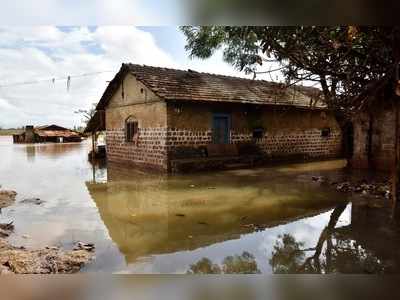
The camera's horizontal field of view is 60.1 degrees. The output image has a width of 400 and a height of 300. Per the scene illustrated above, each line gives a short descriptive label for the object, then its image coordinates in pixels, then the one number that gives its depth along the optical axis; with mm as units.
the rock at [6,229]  5891
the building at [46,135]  43625
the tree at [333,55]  6039
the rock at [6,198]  8340
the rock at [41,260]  4305
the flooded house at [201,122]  14156
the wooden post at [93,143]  18703
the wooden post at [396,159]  3879
